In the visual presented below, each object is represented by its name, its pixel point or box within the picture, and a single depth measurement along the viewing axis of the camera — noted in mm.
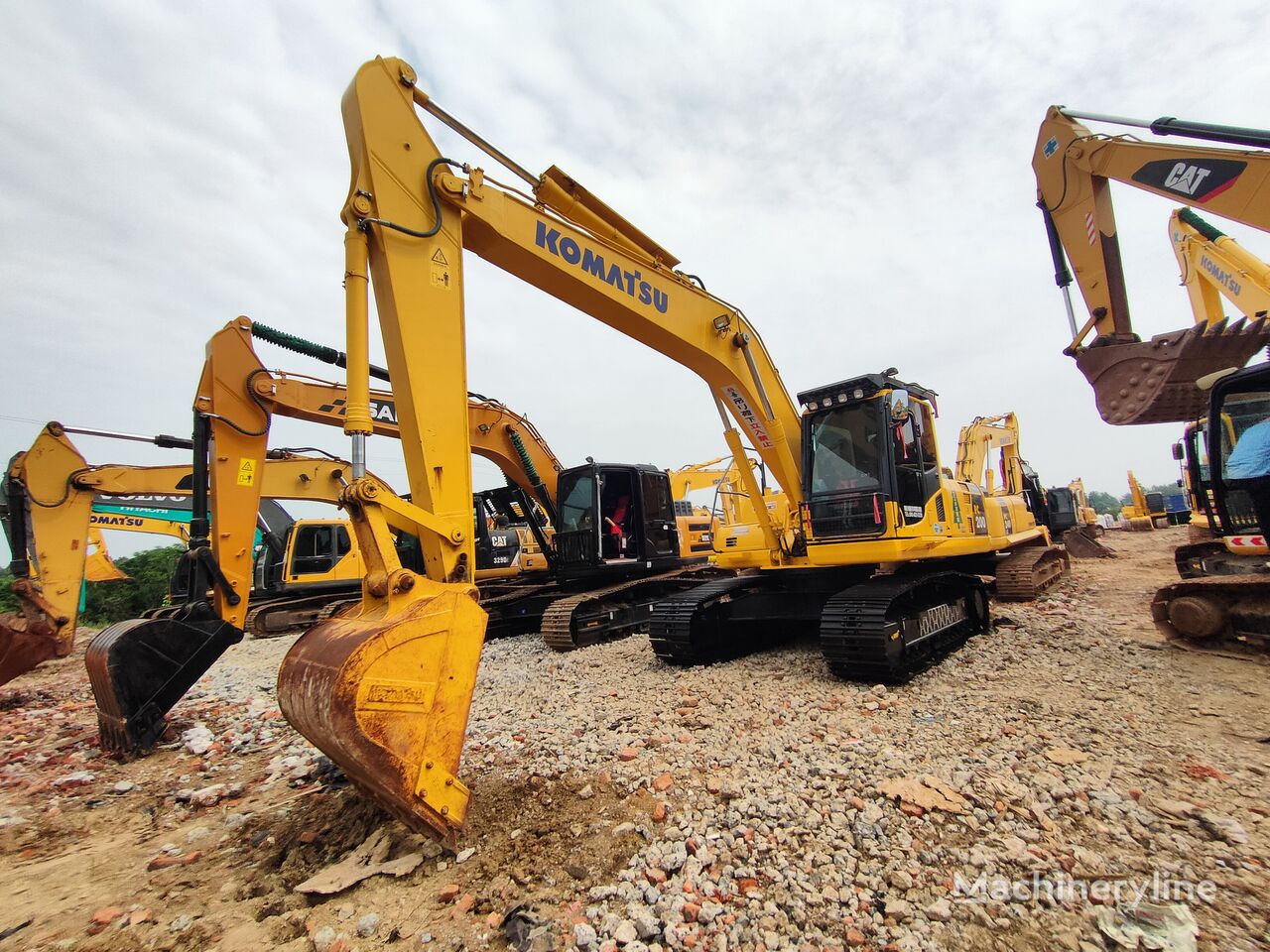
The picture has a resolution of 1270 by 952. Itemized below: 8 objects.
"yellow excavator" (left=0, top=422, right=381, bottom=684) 7852
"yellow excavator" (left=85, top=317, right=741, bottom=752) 4828
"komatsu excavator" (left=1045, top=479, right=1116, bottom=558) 16725
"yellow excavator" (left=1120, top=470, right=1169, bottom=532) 28578
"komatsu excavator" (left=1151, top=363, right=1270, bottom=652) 4863
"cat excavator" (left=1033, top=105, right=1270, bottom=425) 4438
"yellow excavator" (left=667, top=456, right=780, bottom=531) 6602
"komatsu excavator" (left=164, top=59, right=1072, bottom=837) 2586
